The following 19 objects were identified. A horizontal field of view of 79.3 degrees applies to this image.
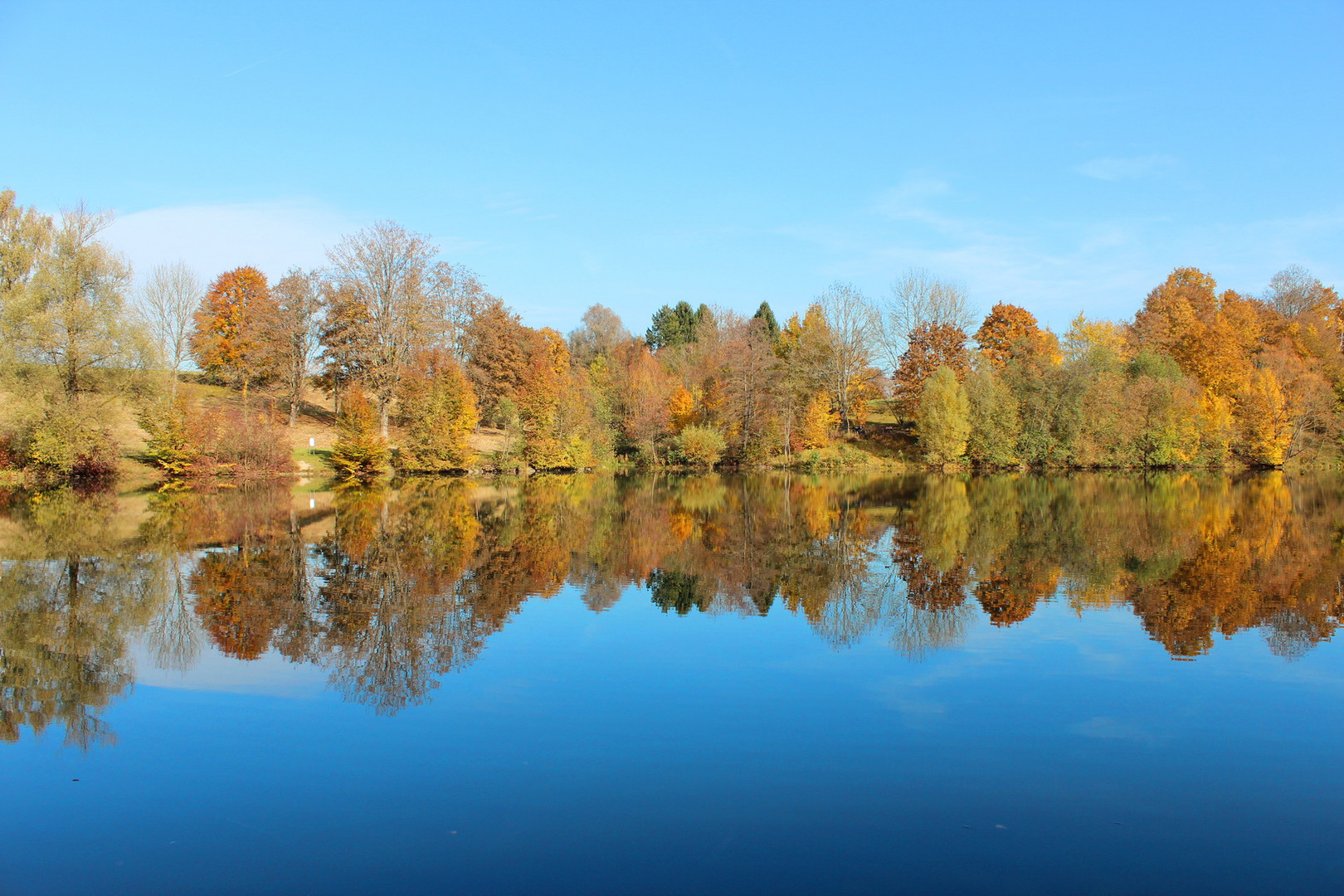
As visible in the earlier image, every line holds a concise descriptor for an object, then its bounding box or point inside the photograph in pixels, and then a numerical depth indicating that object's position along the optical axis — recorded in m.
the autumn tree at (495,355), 50.06
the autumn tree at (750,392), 48.94
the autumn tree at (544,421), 44.19
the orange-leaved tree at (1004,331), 57.94
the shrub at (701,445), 48.62
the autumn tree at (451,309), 44.19
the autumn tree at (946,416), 47.16
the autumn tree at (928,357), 52.54
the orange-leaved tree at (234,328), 47.62
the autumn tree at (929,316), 54.22
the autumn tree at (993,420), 47.66
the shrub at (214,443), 32.91
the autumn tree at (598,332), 79.62
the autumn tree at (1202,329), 51.59
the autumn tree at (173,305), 47.56
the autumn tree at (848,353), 51.94
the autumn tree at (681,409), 51.09
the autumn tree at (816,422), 50.53
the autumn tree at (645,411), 49.97
